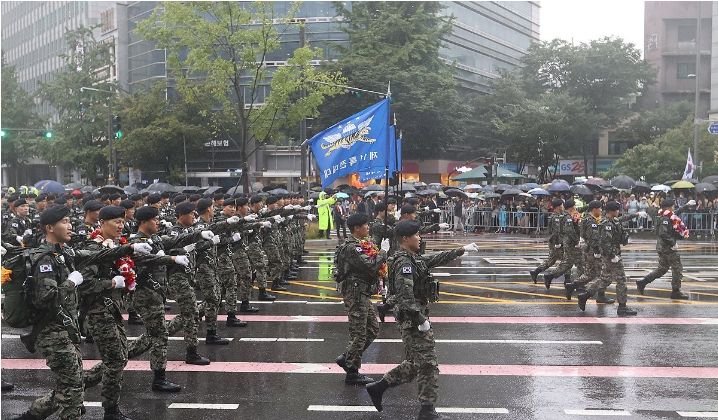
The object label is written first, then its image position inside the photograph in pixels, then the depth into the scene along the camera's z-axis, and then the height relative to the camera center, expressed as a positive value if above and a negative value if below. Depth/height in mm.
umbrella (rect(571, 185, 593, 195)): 30386 -332
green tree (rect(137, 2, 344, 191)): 26344 +4636
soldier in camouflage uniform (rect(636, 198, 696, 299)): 14453 -1312
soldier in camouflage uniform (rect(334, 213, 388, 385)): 8750 -1294
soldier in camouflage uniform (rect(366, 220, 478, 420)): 7305 -1297
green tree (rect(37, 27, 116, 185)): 55694 +5282
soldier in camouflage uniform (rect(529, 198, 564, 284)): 15945 -1100
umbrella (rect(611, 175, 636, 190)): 33169 -1
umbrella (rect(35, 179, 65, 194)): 32562 -236
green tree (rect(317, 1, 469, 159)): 45906 +7039
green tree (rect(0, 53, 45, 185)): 68125 +5820
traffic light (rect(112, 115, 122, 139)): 31875 +2453
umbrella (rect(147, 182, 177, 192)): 34328 -241
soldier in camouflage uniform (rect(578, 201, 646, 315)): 12977 -1379
